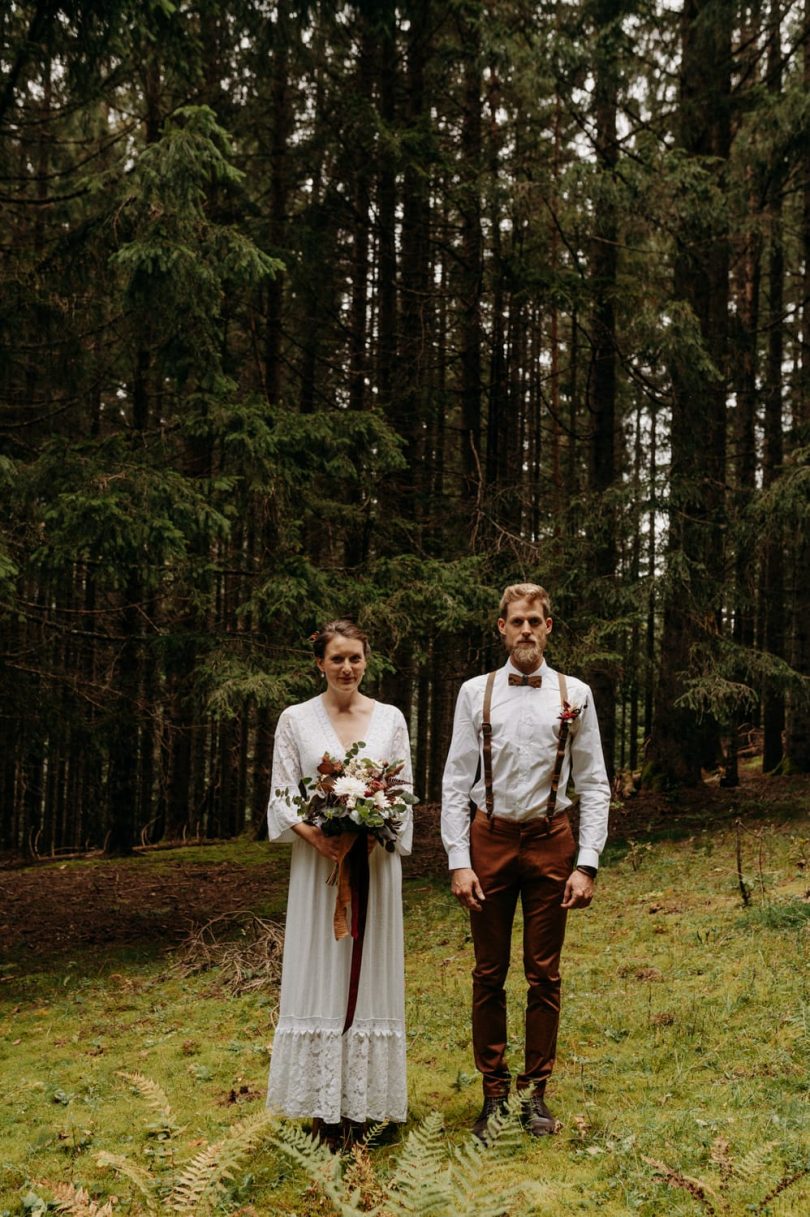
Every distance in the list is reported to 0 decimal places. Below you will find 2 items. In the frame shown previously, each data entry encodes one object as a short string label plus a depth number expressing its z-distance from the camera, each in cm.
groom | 429
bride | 431
